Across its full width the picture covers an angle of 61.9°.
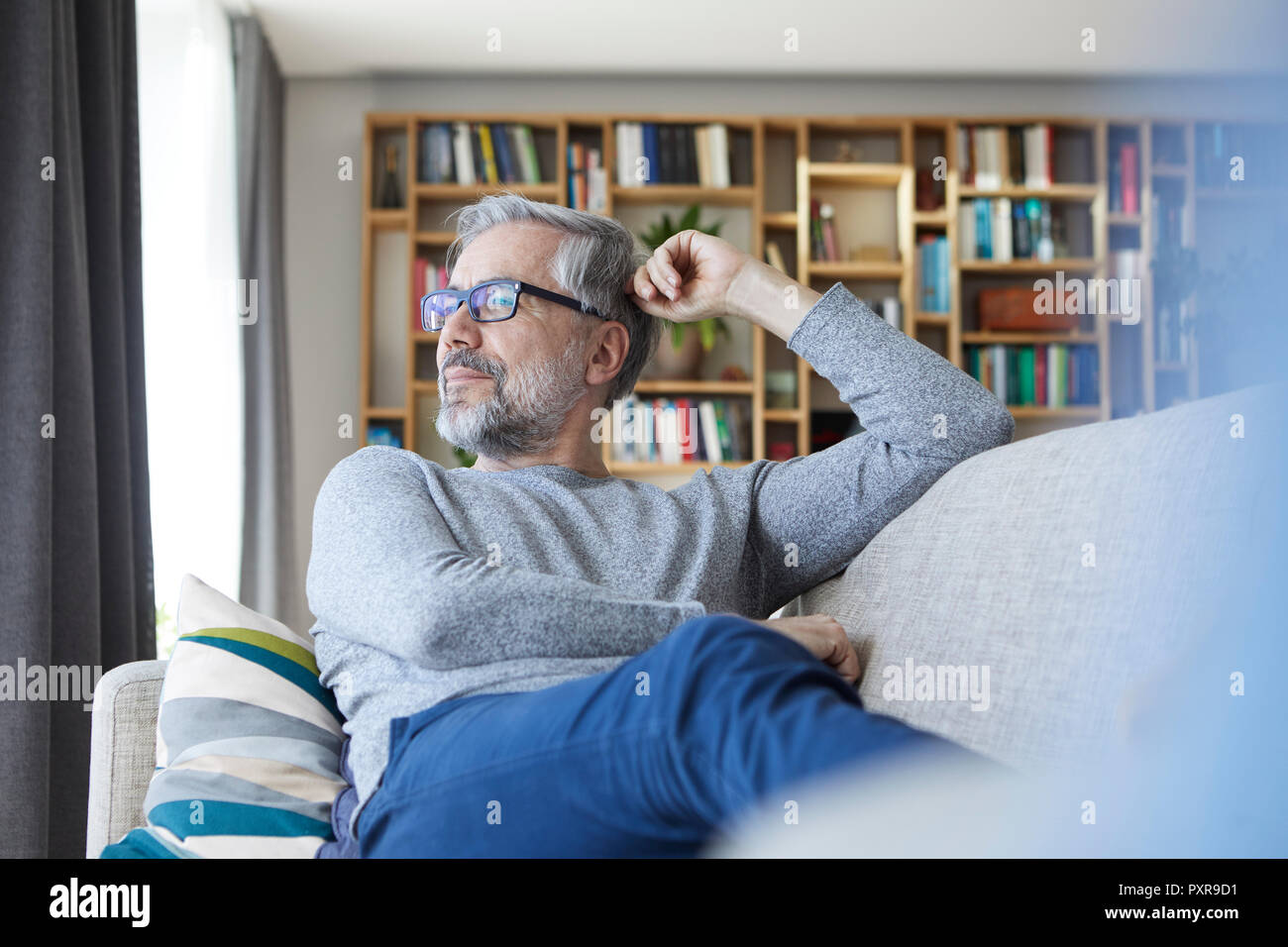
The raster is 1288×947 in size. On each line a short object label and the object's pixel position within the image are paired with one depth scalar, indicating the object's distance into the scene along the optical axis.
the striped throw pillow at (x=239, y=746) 1.09
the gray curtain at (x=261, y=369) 3.97
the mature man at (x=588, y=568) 0.82
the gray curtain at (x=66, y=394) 1.95
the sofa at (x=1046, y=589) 0.87
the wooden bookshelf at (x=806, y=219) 4.45
